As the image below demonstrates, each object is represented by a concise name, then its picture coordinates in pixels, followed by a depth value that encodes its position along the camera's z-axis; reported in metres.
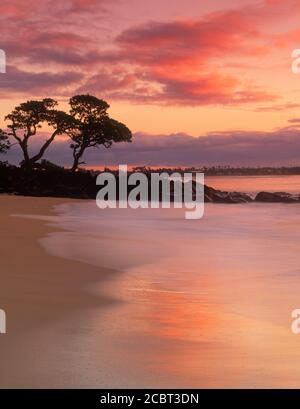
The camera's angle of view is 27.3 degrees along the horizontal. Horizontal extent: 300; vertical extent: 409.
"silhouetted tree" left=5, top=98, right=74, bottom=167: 42.81
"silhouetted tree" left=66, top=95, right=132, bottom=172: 43.81
